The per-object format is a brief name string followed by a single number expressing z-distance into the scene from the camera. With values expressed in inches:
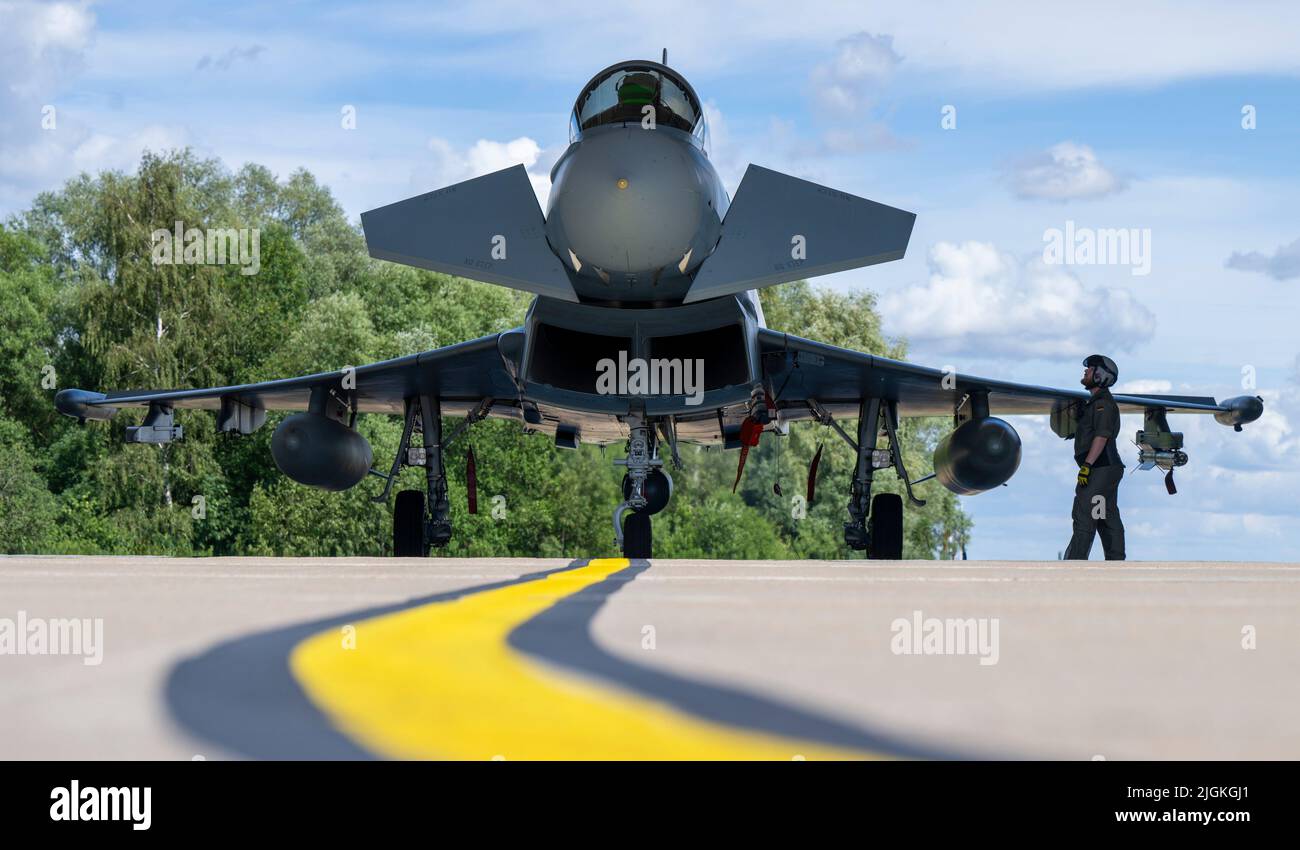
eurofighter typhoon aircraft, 772.0
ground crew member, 925.8
